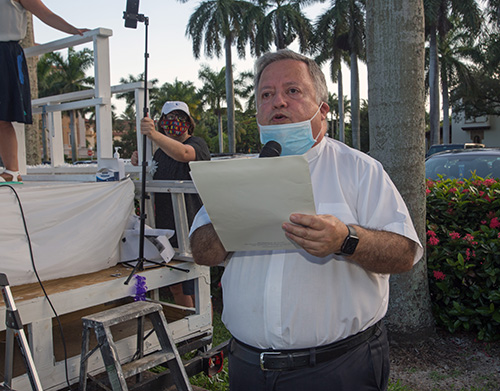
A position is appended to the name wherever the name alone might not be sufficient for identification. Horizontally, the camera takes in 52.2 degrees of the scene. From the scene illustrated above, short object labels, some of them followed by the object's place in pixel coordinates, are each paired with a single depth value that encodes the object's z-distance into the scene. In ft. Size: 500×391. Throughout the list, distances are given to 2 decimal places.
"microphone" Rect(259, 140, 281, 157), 6.09
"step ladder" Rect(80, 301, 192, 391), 8.36
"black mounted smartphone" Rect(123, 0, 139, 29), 12.26
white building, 196.44
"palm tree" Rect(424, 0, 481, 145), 112.16
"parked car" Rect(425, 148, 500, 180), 23.27
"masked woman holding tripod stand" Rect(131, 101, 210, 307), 12.22
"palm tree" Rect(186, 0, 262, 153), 129.49
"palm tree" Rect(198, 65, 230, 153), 198.59
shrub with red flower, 14.38
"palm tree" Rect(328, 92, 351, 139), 307.99
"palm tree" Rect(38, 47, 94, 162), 193.26
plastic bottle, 11.92
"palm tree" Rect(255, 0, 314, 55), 134.10
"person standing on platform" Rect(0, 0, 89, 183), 12.94
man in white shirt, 5.79
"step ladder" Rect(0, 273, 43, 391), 7.19
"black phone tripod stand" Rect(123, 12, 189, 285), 10.85
